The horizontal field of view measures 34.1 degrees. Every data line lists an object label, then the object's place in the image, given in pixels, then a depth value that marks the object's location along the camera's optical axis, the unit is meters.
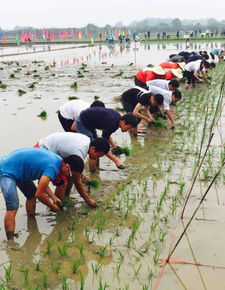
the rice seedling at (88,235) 3.82
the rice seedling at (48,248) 3.58
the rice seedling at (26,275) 3.14
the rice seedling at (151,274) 3.23
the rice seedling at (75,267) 3.30
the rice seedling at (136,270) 3.26
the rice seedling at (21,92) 13.01
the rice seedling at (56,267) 3.31
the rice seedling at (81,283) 2.99
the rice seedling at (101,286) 2.90
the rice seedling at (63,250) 3.53
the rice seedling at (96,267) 3.31
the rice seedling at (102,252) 3.54
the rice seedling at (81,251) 3.50
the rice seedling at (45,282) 3.08
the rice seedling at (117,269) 3.29
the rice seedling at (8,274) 3.16
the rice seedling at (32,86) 14.37
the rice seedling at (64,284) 3.05
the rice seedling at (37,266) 3.33
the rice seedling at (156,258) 3.43
